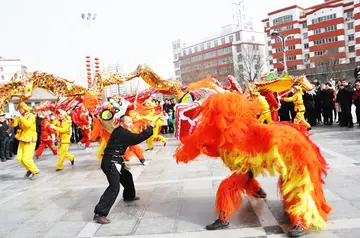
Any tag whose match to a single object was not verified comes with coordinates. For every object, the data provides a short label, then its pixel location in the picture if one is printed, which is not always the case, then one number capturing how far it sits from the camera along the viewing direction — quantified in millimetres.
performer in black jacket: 4328
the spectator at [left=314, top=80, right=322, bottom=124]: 12930
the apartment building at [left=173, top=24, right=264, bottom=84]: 66750
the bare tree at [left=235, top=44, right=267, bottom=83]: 41284
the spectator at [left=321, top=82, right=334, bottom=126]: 12375
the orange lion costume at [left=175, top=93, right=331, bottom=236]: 3432
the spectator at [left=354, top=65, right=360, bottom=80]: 12969
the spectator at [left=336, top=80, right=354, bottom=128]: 11273
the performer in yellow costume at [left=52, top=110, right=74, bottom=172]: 8297
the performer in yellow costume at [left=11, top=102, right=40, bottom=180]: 7465
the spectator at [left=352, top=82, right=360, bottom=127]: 10658
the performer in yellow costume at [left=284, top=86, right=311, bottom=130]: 10203
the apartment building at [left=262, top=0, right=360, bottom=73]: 47406
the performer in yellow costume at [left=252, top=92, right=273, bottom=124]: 7797
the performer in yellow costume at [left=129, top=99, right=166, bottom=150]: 6875
